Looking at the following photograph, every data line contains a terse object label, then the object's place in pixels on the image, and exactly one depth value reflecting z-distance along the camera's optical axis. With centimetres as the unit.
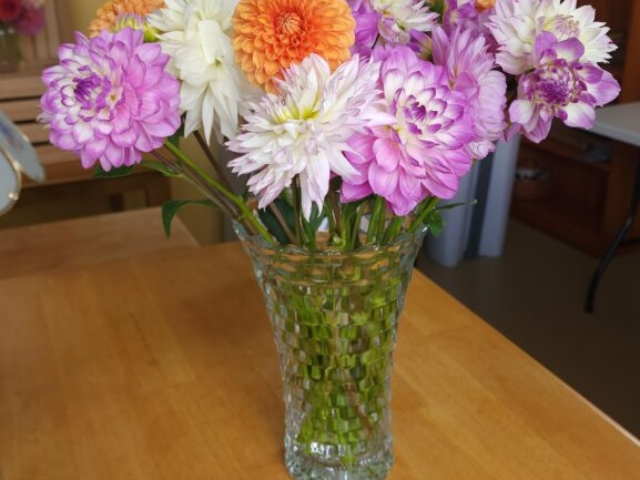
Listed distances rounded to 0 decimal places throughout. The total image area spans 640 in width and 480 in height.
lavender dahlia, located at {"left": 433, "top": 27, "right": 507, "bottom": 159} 50
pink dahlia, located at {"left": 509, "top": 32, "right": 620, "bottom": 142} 49
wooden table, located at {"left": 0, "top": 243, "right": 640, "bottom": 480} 75
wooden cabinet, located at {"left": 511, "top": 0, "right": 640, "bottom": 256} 252
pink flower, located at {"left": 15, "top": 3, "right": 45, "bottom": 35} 221
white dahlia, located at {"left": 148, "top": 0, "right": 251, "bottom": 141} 49
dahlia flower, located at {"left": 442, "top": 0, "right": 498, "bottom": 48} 54
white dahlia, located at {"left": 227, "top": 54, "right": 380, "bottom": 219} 46
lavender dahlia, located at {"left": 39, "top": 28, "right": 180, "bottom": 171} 48
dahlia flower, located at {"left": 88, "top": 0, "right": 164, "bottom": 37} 56
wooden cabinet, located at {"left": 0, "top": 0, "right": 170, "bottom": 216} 215
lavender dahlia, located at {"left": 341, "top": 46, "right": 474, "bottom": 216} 47
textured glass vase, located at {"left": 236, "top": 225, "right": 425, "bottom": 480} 61
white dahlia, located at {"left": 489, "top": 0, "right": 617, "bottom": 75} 50
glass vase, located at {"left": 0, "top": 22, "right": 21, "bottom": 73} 223
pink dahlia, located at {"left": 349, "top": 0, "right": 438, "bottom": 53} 55
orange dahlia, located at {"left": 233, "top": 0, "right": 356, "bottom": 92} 46
